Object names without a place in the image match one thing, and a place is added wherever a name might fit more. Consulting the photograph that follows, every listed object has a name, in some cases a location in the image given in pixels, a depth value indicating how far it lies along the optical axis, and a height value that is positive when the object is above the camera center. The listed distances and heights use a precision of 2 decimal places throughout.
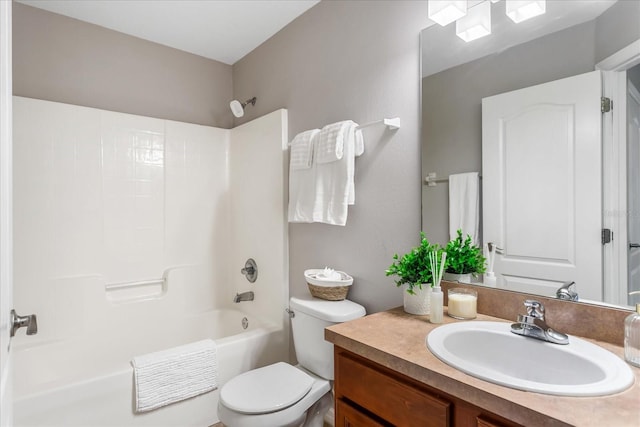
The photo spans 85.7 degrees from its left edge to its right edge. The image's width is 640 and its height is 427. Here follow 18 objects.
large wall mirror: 1.08 +0.26
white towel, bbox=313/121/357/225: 1.78 +0.15
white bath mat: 1.72 -0.84
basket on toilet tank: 1.83 -0.37
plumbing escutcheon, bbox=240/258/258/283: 2.62 -0.43
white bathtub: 1.56 -0.88
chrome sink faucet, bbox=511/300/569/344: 1.03 -0.35
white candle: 1.29 -0.35
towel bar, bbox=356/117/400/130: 1.66 +0.44
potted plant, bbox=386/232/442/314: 1.36 -0.25
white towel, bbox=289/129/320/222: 1.98 +0.17
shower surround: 2.09 -0.22
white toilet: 1.44 -0.79
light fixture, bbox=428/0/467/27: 1.39 +0.83
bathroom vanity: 0.71 -0.42
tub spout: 2.59 -0.62
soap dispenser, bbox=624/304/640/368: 0.91 -0.33
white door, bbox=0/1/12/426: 0.78 +0.01
